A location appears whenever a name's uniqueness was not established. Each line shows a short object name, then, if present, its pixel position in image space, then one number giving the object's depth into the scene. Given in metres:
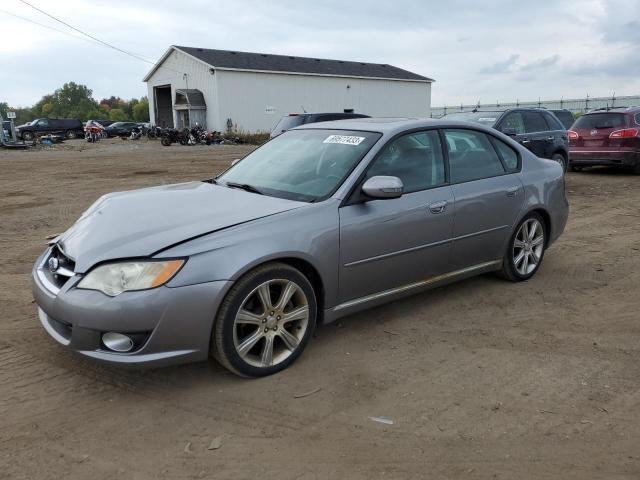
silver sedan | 3.01
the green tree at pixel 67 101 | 99.47
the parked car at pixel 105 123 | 49.32
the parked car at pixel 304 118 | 14.80
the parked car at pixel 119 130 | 43.19
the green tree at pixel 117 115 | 95.71
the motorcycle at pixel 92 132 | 34.75
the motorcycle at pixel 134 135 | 38.53
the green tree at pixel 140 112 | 92.41
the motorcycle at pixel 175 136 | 31.06
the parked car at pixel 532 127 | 10.70
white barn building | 36.75
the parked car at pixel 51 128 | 35.31
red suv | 12.57
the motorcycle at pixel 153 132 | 36.66
